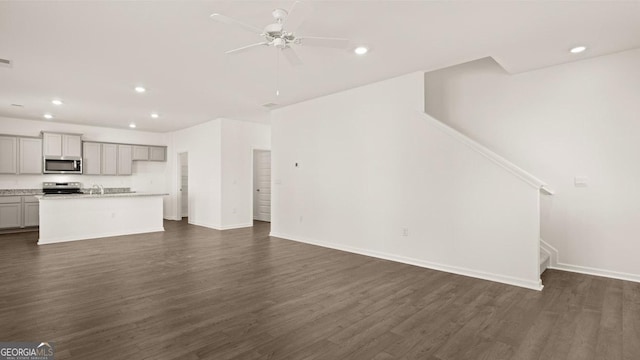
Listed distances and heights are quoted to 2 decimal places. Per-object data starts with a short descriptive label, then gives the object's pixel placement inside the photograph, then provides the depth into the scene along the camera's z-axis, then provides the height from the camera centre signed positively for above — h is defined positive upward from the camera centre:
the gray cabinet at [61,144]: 7.70 +0.87
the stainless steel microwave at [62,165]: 7.77 +0.35
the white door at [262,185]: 9.27 -0.18
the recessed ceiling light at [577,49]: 3.64 +1.53
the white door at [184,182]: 9.69 -0.10
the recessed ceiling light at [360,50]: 3.67 +1.54
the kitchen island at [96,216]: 6.14 -0.79
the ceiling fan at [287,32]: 2.38 +1.26
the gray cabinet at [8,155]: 7.30 +0.56
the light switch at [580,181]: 4.06 -0.03
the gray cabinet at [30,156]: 7.52 +0.55
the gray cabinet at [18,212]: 7.15 -0.77
